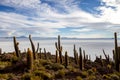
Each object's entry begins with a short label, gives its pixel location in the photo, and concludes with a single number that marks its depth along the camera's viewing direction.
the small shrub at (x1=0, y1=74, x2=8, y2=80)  6.96
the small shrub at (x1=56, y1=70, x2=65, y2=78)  7.96
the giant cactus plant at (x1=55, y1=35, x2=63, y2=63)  11.28
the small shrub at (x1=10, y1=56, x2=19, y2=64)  10.35
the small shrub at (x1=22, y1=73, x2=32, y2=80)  7.04
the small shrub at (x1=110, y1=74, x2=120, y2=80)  8.03
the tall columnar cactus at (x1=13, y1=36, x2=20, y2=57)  10.42
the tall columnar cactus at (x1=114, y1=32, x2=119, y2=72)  9.32
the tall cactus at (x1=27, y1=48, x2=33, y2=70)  8.27
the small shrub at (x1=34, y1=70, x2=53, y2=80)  7.58
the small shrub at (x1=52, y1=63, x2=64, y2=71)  9.62
